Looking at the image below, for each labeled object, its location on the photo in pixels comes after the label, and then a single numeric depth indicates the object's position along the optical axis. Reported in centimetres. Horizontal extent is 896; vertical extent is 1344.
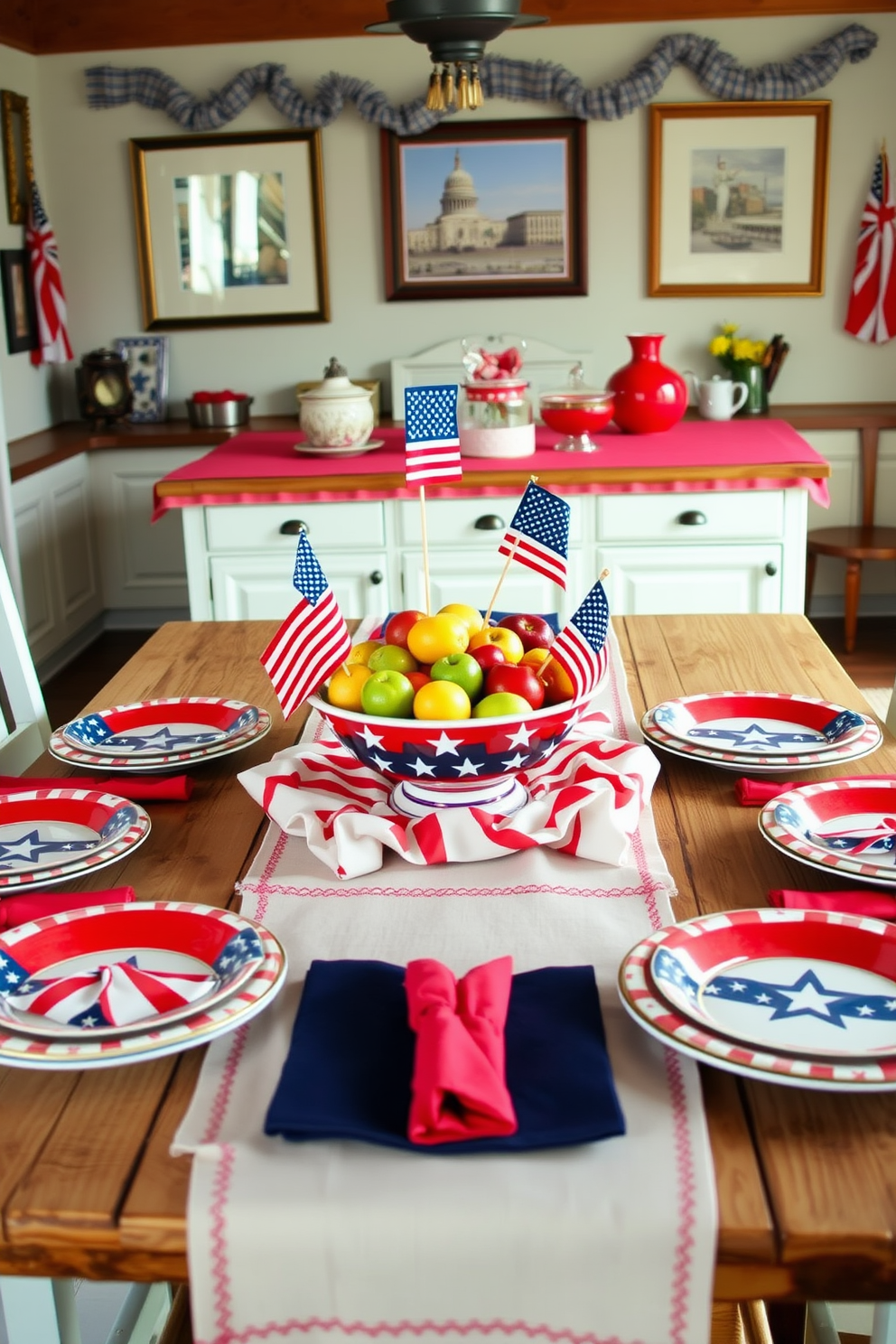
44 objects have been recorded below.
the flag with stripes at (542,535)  149
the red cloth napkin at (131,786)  150
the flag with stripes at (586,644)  133
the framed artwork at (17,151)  480
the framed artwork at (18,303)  481
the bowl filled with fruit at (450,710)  130
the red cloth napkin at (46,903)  120
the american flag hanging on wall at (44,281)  499
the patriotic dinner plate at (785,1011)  88
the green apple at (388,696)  132
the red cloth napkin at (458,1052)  86
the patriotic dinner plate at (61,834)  129
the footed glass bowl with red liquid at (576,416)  351
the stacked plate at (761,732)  154
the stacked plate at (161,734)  161
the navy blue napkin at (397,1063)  86
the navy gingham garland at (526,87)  481
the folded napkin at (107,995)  102
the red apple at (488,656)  136
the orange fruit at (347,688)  136
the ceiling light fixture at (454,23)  191
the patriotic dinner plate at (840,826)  124
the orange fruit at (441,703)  130
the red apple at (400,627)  142
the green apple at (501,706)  130
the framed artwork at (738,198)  495
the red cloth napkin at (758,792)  146
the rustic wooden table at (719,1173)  79
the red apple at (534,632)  149
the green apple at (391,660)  138
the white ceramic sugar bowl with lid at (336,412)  354
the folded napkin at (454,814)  132
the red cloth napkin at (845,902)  116
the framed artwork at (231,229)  508
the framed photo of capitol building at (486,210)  501
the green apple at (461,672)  132
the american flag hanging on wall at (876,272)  494
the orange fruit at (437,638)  137
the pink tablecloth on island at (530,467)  330
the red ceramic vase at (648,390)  375
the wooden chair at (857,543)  452
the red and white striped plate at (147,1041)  93
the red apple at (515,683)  133
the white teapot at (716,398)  461
